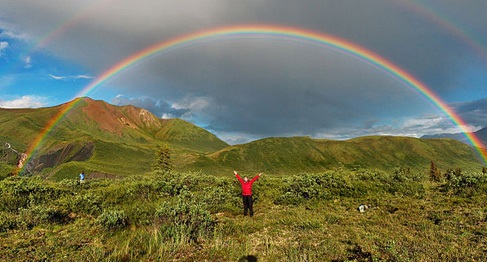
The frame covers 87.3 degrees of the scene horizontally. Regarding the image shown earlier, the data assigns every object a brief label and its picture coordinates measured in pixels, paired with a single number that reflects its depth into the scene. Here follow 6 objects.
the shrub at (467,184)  15.06
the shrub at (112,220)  10.78
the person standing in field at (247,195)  14.26
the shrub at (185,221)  9.59
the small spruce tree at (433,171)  65.31
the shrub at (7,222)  10.26
